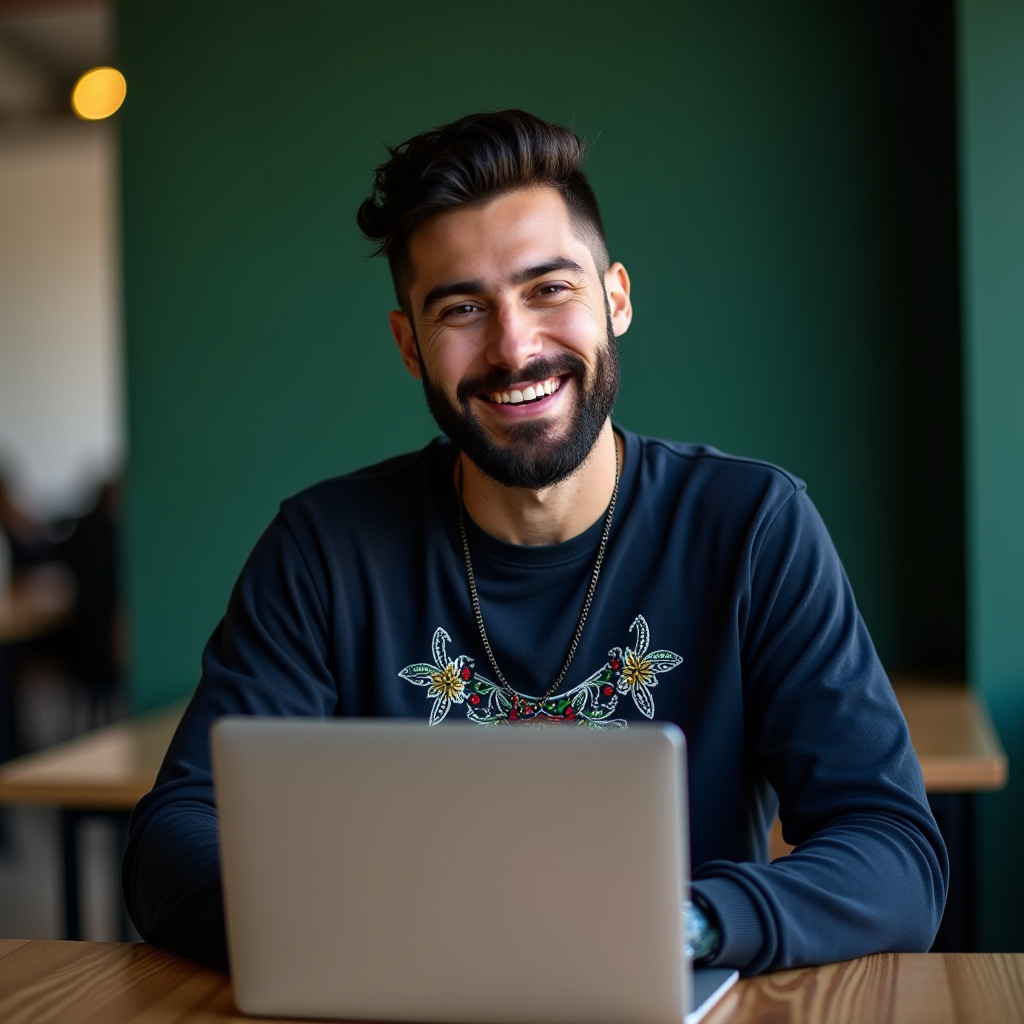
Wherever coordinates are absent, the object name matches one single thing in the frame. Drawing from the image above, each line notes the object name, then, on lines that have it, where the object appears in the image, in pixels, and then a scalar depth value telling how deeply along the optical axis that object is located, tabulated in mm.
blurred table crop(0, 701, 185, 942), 2244
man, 1450
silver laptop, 890
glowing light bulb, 5242
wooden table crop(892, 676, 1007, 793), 2096
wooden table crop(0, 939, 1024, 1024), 1014
